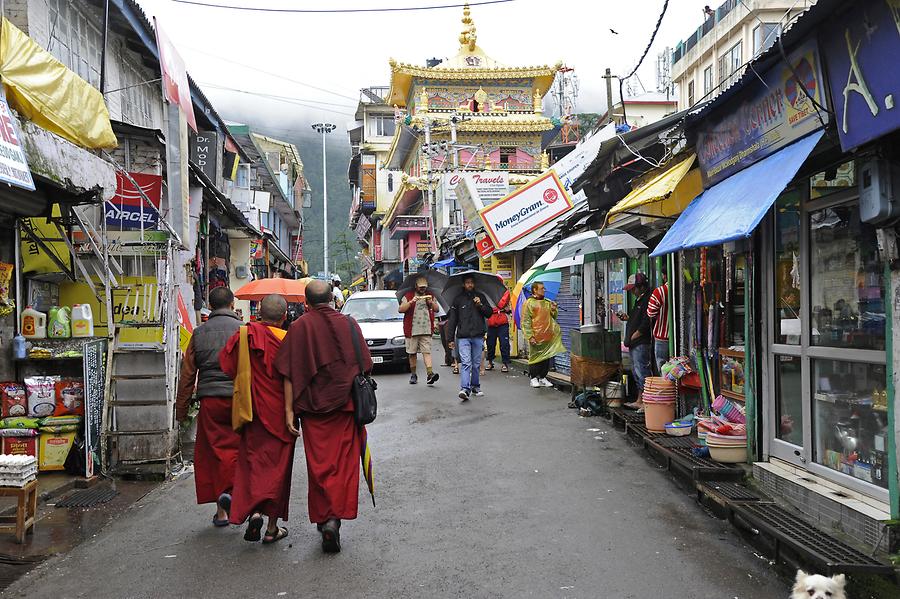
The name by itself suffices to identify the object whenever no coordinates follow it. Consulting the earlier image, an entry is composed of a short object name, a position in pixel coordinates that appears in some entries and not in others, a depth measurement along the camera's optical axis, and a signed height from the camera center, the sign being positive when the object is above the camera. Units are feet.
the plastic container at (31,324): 25.64 -0.61
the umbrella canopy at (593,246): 33.45 +2.38
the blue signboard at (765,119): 16.20 +4.45
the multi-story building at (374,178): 189.98 +32.01
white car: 52.80 -1.47
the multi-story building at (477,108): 115.96 +30.74
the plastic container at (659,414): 27.63 -4.20
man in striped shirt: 30.66 -0.65
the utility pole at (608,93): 53.88 +15.28
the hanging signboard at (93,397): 23.52 -2.92
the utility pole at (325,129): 183.84 +44.96
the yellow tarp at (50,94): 19.77 +5.99
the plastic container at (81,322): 26.84 -0.59
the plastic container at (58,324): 26.13 -0.64
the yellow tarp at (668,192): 23.19 +3.62
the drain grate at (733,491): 18.65 -4.89
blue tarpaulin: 15.90 +2.26
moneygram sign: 47.62 +5.79
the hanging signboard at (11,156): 17.03 +3.46
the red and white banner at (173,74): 28.45 +9.06
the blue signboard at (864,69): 12.91 +4.16
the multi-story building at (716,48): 105.60 +40.06
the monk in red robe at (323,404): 17.20 -2.32
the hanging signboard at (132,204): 30.07 +4.01
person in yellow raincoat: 43.21 -1.62
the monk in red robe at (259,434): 17.33 -3.05
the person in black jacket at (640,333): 32.40 -1.44
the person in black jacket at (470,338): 39.65 -1.93
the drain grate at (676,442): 25.02 -4.79
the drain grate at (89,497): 21.43 -5.56
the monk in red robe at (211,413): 19.07 -2.77
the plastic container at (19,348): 24.71 -1.38
